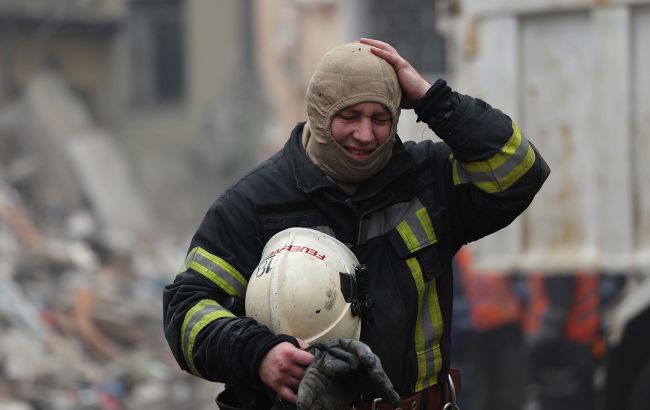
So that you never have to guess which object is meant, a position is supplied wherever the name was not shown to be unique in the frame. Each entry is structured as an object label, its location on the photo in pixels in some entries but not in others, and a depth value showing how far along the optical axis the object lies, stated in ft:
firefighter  24.26
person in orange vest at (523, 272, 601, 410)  49.37
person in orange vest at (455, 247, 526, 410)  60.29
